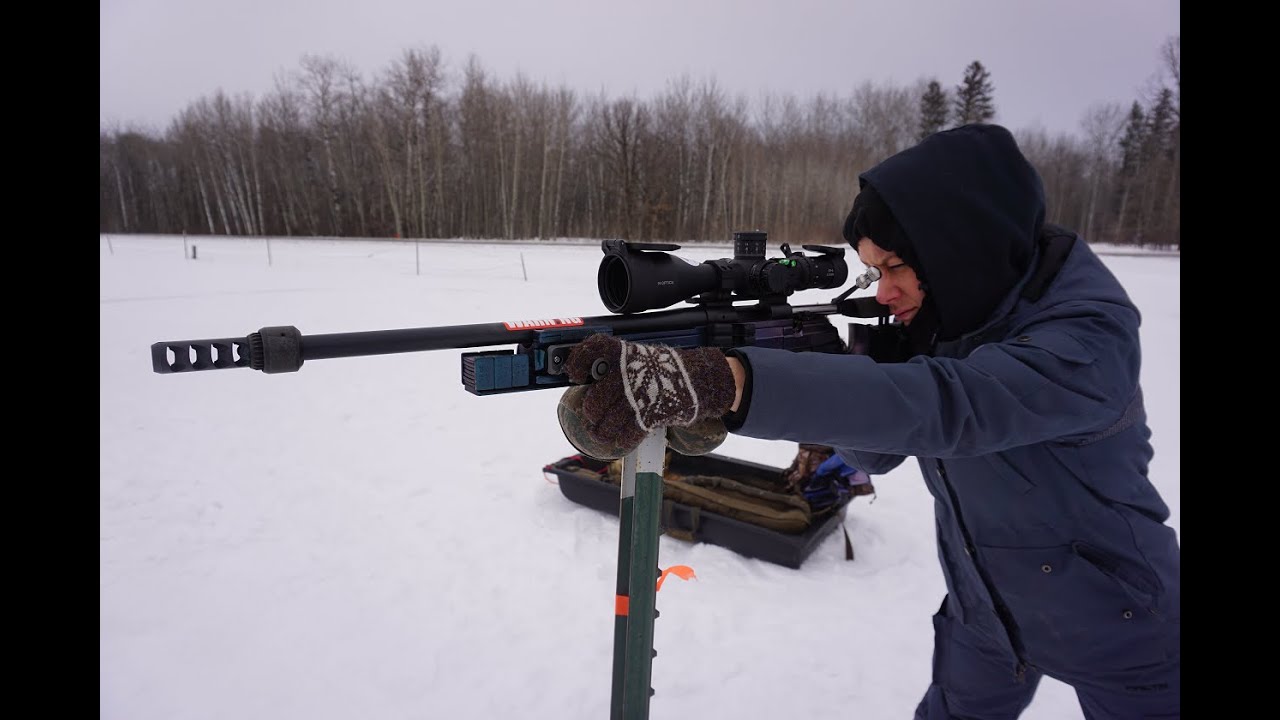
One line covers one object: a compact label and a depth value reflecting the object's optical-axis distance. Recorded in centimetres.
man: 98
